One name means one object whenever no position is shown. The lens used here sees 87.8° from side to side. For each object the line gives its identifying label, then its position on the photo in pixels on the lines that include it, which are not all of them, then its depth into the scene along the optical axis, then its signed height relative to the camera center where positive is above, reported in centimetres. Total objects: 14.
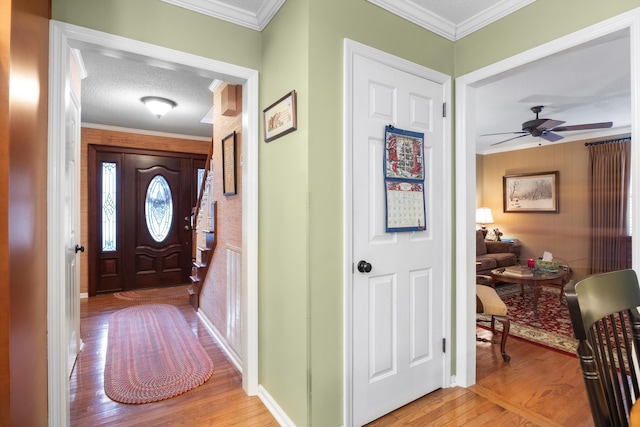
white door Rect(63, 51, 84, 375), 234 -12
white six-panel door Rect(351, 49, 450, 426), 184 -29
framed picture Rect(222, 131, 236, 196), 276 +44
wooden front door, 496 -6
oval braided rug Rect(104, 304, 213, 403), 227 -118
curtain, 493 +15
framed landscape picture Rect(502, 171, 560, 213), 574 +38
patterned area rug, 307 -117
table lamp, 646 -6
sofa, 506 -70
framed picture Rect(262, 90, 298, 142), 175 +55
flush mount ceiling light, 369 +124
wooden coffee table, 378 -77
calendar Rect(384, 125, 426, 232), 194 +20
